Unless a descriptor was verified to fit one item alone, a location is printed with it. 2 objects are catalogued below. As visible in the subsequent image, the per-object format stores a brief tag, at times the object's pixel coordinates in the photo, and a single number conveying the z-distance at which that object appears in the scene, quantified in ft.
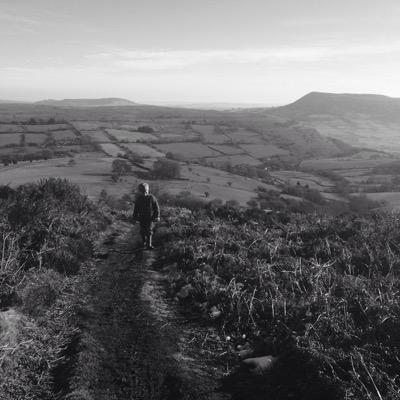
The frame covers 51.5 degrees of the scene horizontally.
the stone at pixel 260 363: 18.06
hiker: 41.32
